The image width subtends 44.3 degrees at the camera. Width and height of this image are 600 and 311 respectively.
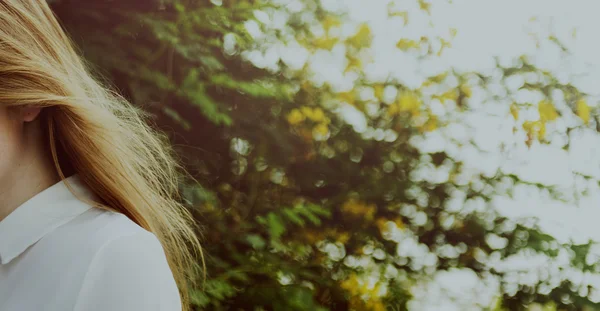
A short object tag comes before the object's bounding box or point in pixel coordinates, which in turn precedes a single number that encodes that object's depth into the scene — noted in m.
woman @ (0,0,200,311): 1.16
